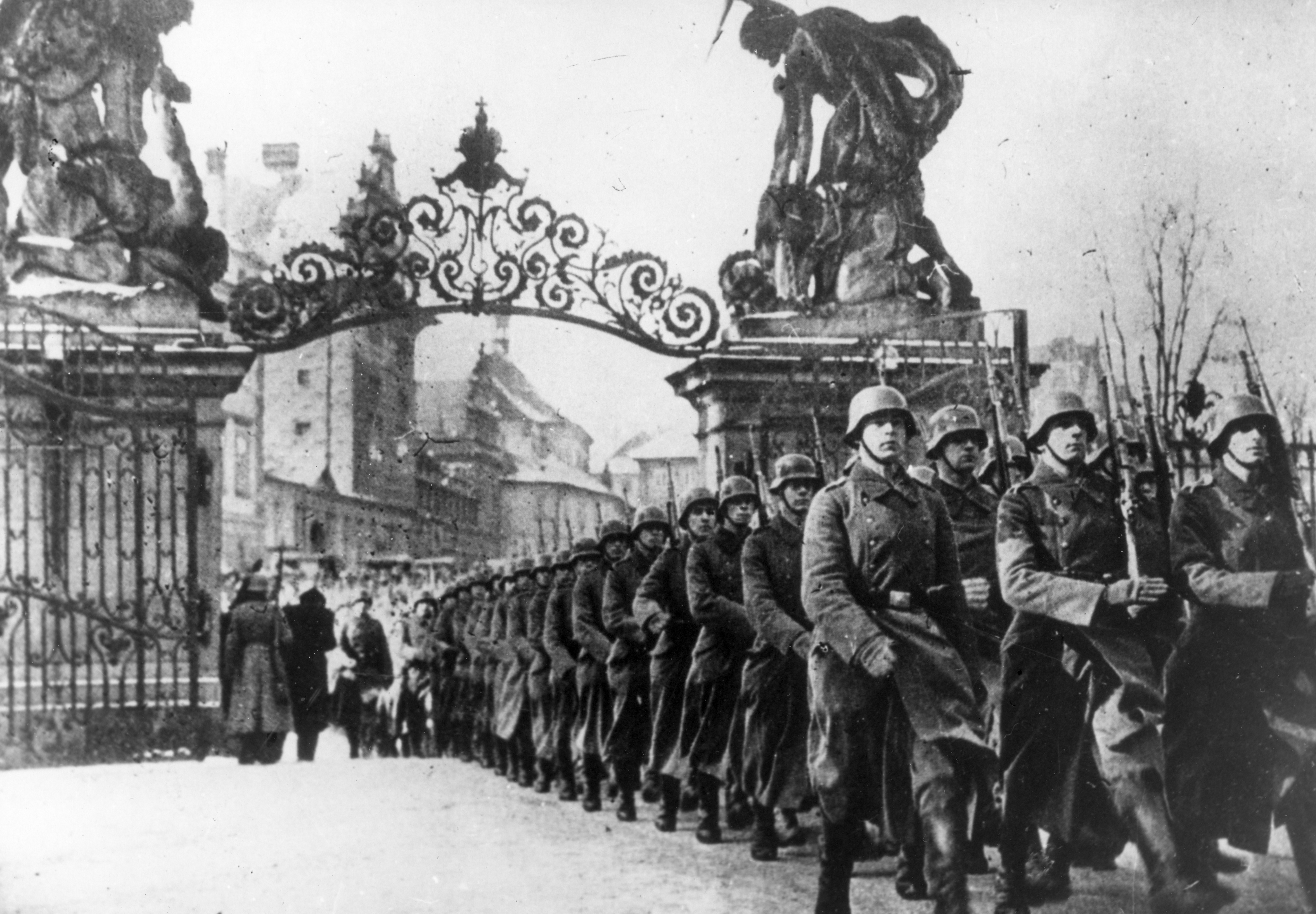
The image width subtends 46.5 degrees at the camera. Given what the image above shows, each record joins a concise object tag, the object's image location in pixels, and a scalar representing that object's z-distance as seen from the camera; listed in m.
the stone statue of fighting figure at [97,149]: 10.49
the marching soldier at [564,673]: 10.28
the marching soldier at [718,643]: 8.10
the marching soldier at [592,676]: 9.56
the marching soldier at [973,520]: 7.05
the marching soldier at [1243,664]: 5.70
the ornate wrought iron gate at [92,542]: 9.55
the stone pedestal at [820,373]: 10.55
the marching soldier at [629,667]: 9.05
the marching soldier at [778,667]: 7.35
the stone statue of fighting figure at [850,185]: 10.70
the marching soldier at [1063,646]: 5.67
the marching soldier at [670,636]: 8.59
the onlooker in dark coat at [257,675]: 10.48
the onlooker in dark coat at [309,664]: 12.37
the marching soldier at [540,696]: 10.86
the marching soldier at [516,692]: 11.55
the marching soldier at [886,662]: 5.45
